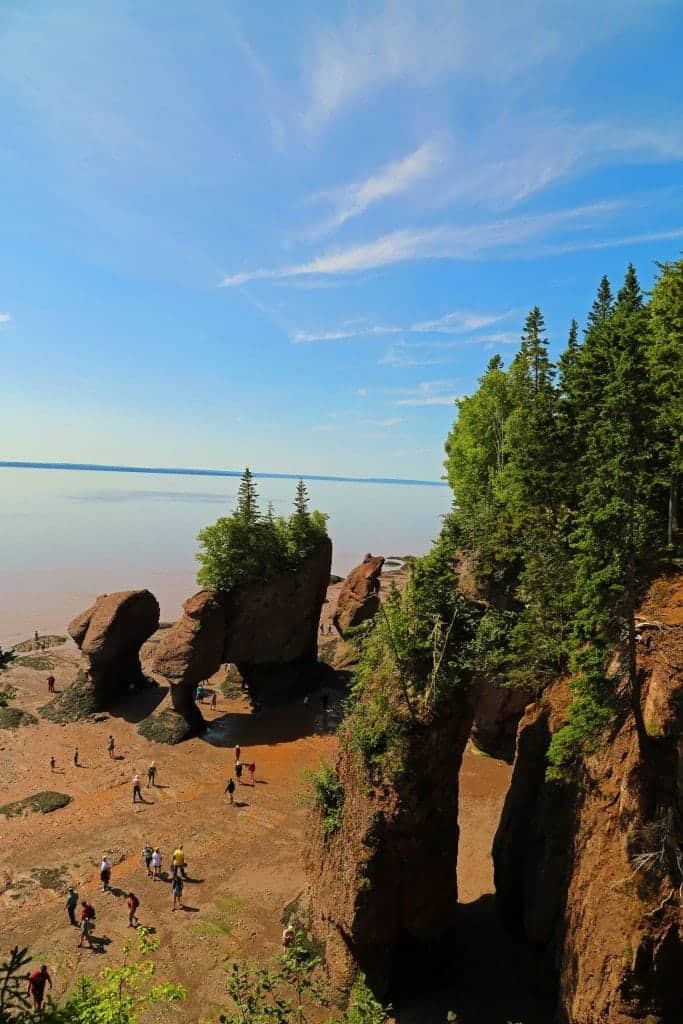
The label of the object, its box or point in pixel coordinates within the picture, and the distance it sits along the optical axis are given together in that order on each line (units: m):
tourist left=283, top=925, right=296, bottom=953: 15.57
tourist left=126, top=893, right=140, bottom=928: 17.28
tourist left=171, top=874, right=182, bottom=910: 18.00
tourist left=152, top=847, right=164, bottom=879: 19.39
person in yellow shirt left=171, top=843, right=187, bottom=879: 19.02
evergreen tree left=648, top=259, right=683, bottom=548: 17.18
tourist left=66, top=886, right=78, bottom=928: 17.20
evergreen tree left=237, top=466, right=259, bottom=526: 33.25
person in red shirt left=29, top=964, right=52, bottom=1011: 14.09
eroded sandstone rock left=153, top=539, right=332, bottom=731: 29.72
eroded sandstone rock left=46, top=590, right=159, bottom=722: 32.41
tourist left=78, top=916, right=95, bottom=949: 16.52
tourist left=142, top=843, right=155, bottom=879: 19.48
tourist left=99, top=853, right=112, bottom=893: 18.77
